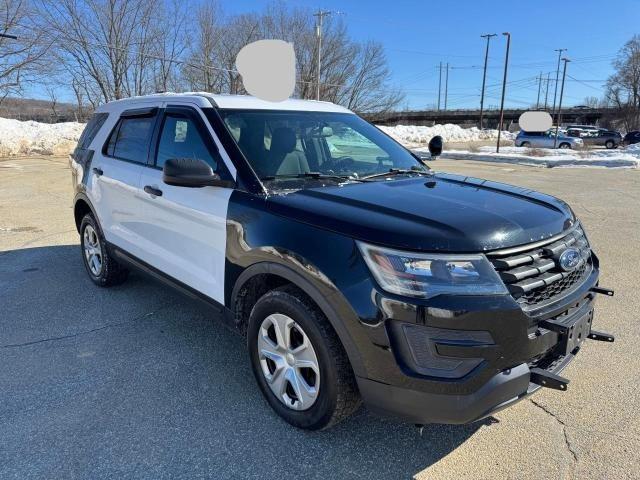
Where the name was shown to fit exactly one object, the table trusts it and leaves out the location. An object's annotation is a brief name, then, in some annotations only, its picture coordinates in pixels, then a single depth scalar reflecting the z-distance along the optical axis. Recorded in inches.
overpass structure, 3412.9
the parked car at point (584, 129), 1615.4
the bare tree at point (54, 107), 1230.8
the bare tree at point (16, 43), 924.0
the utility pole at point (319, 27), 1518.8
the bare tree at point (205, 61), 1405.0
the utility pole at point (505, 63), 1368.0
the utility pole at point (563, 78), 1372.7
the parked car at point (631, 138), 1676.9
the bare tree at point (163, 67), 1259.2
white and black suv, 83.2
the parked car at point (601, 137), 1576.0
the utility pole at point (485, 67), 1876.2
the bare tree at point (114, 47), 1158.3
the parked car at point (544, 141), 1409.9
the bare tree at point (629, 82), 3112.7
